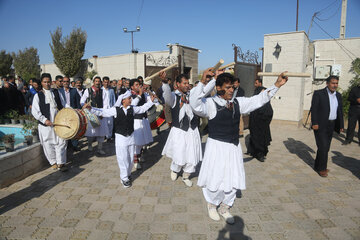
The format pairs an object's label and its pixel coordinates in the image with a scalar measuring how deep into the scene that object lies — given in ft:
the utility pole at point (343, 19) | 40.40
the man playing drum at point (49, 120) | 15.35
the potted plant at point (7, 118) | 20.50
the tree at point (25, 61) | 95.30
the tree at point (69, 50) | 71.87
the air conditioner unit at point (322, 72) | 32.27
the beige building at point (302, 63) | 29.37
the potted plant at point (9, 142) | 13.93
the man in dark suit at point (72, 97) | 21.02
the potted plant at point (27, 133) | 15.85
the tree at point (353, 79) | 29.99
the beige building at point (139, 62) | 50.47
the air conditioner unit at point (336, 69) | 31.83
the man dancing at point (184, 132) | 13.75
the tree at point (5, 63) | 97.66
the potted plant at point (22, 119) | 19.80
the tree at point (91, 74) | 64.23
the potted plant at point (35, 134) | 16.77
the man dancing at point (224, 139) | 9.50
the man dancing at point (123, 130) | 13.50
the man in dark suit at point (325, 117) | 15.25
